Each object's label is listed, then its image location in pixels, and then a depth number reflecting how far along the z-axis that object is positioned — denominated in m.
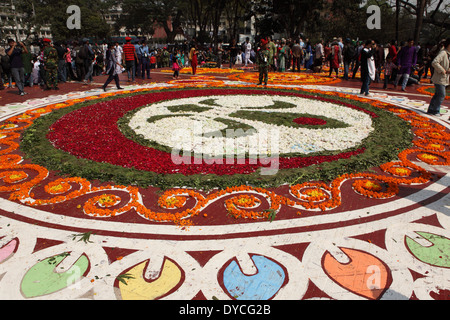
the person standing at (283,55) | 18.17
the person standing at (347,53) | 14.84
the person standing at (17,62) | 10.48
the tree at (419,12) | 18.25
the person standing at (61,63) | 13.20
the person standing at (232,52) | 20.82
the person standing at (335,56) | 15.43
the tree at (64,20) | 48.31
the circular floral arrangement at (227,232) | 2.68
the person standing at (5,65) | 12.36
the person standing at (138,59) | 14.54
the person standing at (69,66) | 13.89
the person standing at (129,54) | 12.96
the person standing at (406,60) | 11.33
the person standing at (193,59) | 16.33
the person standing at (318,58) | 17.57
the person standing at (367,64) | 10.23
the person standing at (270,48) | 12.16
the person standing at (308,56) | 19.19
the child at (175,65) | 15.41
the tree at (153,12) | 50.88
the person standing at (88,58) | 13.85
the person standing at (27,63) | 12.05
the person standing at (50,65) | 11.80
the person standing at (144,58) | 14.97
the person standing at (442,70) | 7.57
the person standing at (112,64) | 11.52
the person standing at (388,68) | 12.70
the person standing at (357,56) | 15.23
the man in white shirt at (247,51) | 22.72
